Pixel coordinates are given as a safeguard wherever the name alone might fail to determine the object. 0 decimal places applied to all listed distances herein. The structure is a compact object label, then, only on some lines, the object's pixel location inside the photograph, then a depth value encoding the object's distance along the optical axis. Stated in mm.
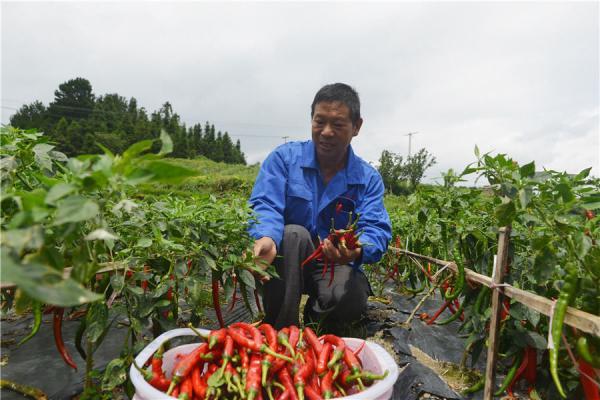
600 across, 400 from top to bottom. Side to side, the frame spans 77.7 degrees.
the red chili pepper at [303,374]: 1350
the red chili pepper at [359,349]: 1603
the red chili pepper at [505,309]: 1790
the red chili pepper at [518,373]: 1771
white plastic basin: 1253
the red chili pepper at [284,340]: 1498
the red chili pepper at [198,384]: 1361
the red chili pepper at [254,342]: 1420
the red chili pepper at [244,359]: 1444
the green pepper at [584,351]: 1207
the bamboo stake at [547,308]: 1102
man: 2354
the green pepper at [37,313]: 1277
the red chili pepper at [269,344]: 1366
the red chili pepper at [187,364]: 1394
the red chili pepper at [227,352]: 1407
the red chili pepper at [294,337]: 1609
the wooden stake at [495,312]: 1559
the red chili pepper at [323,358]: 1496
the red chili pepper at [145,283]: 1778
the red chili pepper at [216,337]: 1484
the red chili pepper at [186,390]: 1259
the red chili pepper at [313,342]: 1594
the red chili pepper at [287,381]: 1376
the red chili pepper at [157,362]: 1410
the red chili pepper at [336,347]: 1487
